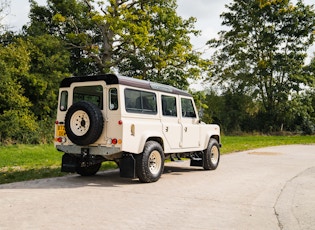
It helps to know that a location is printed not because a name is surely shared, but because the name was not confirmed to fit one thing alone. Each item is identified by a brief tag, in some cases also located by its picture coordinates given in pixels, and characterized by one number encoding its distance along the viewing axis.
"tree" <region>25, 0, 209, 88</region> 28.73
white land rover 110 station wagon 8.80
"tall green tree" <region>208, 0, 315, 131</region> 39.31
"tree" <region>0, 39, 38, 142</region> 20.77
